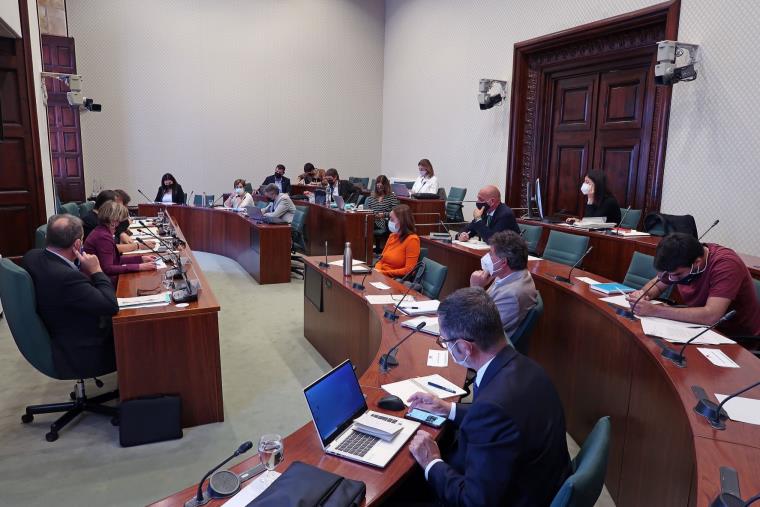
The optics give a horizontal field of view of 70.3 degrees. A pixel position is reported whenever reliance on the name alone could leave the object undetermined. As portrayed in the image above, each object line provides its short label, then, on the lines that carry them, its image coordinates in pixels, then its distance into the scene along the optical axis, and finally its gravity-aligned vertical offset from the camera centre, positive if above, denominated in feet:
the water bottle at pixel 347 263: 13.24 -2.20
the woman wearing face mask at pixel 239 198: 26.61 -1.38
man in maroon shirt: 8.59 -1.74
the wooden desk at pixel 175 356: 9.38 -3.29
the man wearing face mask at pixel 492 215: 15.80 -1.17
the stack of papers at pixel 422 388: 6.70 -2.69
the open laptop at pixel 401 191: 27.77 -0.89
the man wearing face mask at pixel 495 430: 4.50 -2.16
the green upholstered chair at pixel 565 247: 14.66 -1.98
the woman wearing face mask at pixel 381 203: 23.71 -1.31
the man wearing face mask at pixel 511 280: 8.93 -1.76
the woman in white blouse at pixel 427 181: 27.17 -0.35
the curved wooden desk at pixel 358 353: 5.04 -2.77
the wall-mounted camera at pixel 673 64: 17.02 +3.62
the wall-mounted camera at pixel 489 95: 25.99 +3.87
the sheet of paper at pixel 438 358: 7.71 -2.67
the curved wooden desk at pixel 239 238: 21.22 -3.00
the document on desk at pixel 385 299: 10.80 -2.54
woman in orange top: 14.46 -1.93
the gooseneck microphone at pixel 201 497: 4.52 -2.75
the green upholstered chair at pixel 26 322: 8.86 -2.57
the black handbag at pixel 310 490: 4.11 -2.51
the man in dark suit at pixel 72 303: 9.00 -2.25
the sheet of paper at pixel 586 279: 11.50 -2.22
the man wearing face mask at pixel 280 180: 31.65 -0.52
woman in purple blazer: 12.28 -1.67
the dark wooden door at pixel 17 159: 17.81 +0.26
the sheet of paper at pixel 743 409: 5.69 -2.48
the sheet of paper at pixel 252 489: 4.52 -2.74
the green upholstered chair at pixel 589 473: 3.89 -2.27
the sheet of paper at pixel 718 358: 7.10 -2.39
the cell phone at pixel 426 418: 5.95 -2.70
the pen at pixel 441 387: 6.82 -2.70
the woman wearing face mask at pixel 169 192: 28.37 -1.18
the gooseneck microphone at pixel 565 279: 11.56 -2.21
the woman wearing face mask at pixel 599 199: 18.24 -0.76
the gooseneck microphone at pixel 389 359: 7.46 -2.62
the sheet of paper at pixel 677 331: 7.91 -2.31
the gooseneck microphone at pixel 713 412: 5.53 -2.43
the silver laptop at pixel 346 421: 5.30 -2.61
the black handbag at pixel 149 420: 9.33 -4.34
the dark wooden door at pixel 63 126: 27.27 +2.17
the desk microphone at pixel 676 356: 7.02 -2.34
